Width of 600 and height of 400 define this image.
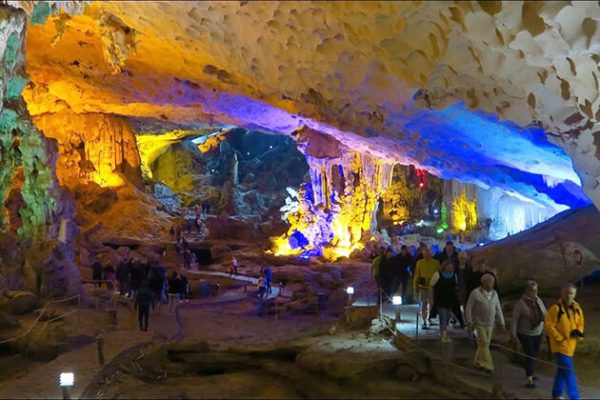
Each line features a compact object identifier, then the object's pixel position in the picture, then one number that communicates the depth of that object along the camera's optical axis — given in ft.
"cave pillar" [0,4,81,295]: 47.19
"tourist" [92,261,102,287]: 58.85
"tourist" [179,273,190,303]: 53.78
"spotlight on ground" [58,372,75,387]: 23.04
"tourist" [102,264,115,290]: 61.41
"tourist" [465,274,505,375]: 24.25
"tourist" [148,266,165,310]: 43.97
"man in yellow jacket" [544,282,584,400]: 20.65
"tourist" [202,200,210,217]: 122.10
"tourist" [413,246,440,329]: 31.12
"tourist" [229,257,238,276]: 77.99
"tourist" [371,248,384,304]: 40.56
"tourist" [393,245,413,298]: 39.58
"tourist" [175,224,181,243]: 90.64
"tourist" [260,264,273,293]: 60.75
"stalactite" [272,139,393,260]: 89.40
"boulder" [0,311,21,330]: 37.63
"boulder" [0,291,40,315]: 41.39
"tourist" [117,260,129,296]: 56.08
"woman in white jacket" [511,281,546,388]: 23.21
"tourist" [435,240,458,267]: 33.55
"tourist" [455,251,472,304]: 30.83
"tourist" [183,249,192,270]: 82.74
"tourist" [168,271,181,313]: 50.53
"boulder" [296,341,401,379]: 26.58
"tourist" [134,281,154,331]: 38.73
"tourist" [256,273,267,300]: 59.72
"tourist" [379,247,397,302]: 39.83
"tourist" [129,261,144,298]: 47.16
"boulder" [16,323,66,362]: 35.04
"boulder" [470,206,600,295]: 37.40
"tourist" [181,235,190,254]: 85.57
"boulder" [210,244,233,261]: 92.22
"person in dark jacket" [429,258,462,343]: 28.32
